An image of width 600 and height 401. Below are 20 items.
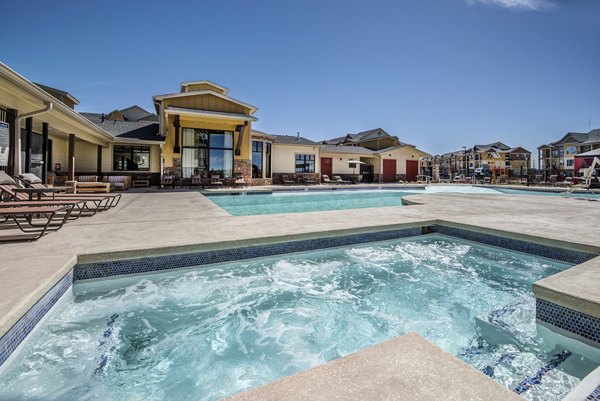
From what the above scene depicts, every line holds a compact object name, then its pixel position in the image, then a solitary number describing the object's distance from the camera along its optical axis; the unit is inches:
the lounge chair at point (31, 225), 145.1
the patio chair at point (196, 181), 569.9
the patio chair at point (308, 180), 794.2
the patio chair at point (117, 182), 502.0
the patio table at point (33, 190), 188.4
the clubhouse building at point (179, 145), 455.8
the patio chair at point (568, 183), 760.2
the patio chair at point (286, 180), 763.4
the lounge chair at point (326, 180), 832.3
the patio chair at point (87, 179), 465.1
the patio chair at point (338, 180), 831.7
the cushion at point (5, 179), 206.0
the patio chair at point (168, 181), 553.0
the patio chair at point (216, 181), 579.1
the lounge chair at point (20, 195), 196.7
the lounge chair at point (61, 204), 162.9
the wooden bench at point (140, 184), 583.1
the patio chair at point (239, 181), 598.8
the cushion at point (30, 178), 236.2
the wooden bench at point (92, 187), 374.0
